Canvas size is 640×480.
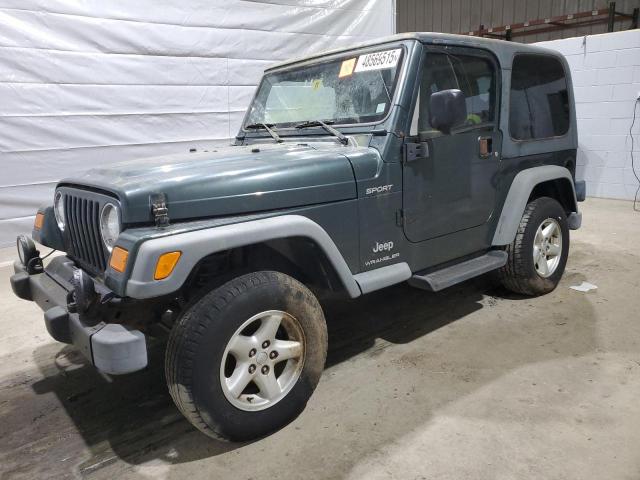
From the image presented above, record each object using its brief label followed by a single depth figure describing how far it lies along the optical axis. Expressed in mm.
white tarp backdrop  5945
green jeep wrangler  2080
